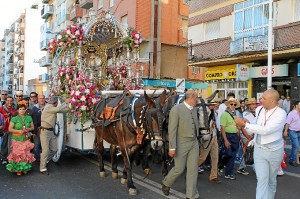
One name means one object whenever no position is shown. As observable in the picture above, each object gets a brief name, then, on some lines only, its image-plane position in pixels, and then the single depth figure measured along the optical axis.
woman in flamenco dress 8.73
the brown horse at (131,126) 6.85
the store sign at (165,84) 25.48
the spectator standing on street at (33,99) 11.95
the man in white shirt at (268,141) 5.49
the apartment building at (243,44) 17.69
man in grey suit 6.43
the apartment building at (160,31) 29.88
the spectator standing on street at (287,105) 17.14
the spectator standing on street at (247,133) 8.91
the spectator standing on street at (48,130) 9.03
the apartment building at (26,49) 82.81
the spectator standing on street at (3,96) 11.47
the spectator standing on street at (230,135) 8.48
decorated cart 9.95
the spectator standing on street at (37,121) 10.28
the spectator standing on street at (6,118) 10.22
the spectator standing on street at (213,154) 7.97
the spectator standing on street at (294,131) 10.84
